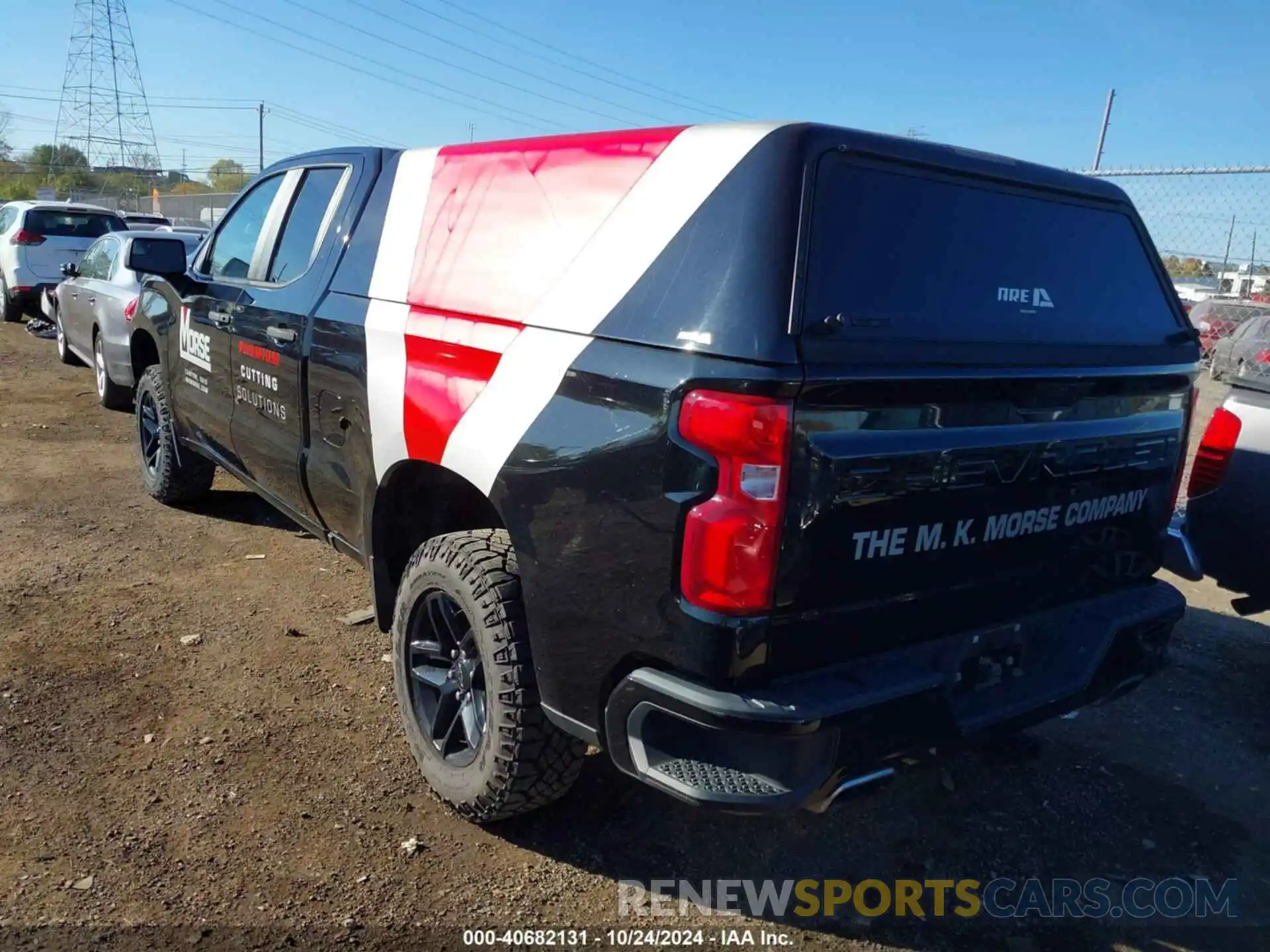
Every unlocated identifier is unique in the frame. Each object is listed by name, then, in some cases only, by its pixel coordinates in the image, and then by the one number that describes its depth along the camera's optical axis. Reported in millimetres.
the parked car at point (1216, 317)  15523
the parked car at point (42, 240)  12734
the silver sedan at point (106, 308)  8008
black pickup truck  2090
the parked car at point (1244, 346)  8406
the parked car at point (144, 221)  15820
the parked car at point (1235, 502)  3842
